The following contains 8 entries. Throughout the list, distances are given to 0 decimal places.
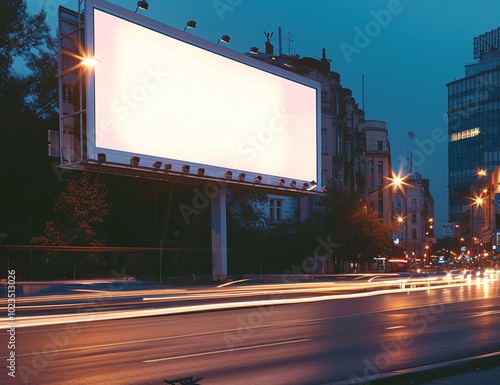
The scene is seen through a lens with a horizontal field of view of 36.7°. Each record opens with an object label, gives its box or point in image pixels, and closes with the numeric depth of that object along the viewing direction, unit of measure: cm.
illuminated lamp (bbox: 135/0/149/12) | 3209
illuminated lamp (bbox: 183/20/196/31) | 3422
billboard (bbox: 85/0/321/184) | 2973
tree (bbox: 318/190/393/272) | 5384
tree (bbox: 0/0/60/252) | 4628
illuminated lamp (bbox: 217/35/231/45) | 3634
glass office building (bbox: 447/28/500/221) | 15675
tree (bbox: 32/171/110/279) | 3884
